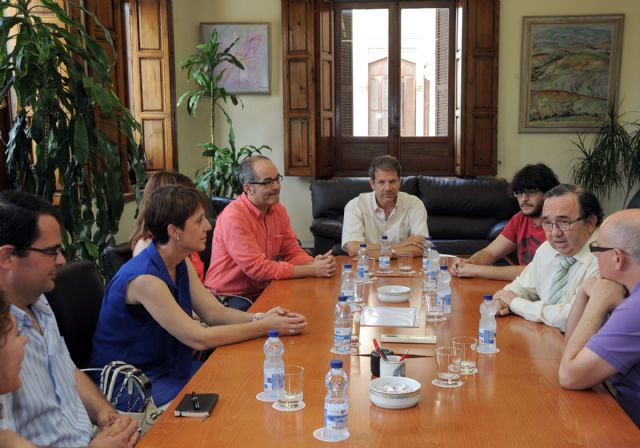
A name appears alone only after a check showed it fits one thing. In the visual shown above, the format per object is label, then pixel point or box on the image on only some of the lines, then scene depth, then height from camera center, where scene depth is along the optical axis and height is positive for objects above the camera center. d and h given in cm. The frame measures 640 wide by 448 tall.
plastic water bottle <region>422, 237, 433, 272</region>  313 -56
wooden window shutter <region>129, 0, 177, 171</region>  635 +68
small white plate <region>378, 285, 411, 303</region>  279 -65
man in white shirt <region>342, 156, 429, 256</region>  415 -47
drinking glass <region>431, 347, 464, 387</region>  180 -64
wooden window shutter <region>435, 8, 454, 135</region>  739 +76
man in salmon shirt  329 -54
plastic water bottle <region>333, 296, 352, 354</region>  208 -60
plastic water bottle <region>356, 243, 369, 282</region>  319 -62
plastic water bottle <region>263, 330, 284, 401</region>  170 -60
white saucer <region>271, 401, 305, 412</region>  163 -66
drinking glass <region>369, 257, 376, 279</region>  336 -67
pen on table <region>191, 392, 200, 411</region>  163 -64
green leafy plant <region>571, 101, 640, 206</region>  689 -24
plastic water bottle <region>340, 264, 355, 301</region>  269 -59
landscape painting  708 +71
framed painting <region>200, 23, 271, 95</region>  723 +98
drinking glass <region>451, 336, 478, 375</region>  190 -64
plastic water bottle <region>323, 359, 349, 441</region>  147 -62
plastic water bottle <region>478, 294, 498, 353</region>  207 -60
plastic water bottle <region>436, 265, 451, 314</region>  255 -60
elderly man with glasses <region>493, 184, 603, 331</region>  252 -41
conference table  147 -66
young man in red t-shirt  323 -51
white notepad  241 -67
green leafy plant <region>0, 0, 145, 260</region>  289 +8
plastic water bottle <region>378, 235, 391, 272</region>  348 -63
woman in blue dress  219 -59
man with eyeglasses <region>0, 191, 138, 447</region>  169 -54
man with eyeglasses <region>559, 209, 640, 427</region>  171 -51
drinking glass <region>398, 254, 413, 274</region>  351 -66
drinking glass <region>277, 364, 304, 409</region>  166 -64
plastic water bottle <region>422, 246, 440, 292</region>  297 -61
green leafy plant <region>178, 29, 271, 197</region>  651 +37
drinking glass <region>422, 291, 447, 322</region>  248 -65
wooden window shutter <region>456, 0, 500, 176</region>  704 +49
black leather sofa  598 -59
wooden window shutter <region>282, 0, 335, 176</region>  701 +64
